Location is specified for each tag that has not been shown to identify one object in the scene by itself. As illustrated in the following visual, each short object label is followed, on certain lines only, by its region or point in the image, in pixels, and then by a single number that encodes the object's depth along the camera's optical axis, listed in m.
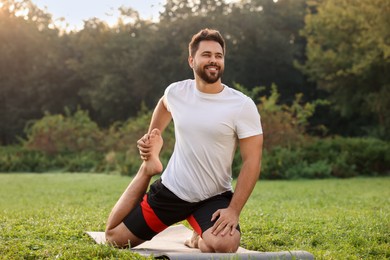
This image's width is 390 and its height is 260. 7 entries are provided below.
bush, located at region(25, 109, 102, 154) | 24.00
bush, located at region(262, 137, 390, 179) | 17.75
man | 5.29
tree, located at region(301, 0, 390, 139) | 29.20
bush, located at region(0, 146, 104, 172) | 21.80
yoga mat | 4.73
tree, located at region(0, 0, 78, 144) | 39.69
